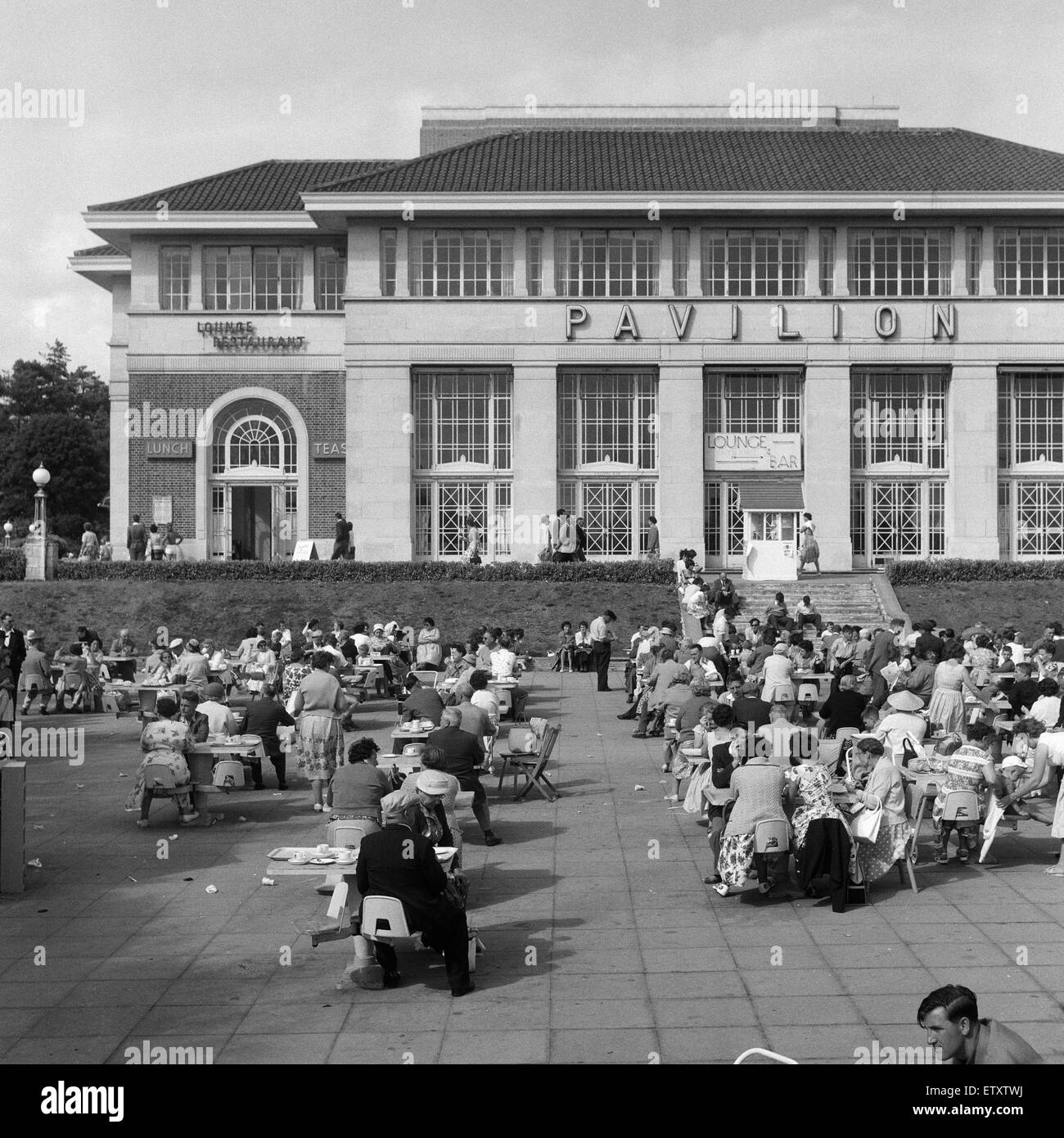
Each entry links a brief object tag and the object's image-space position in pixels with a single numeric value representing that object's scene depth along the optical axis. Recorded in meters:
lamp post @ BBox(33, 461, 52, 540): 39.31
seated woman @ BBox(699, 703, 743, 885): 14.04
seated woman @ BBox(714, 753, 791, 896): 12.55
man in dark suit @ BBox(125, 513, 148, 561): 42.94
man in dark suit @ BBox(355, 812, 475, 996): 10.04
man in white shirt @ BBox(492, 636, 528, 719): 24.72
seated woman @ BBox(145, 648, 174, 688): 23.73
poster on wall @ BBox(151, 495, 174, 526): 47.50
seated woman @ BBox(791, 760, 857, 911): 12.62
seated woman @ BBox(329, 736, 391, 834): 12.99
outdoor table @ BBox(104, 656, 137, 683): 28.39
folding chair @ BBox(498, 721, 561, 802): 17.38
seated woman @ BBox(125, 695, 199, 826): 15.91
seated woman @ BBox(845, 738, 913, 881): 12.86
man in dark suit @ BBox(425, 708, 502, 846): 15.13
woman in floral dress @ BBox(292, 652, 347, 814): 16.94
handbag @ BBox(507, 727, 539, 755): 17.39
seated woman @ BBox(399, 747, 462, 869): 12.92
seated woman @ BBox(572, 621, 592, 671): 32.94
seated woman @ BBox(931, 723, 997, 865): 13.90
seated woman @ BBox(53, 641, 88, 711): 26.25
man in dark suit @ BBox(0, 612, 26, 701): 26.22
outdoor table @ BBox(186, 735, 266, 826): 16.38
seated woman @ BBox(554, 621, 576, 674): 33.16
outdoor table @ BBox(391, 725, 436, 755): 17.28
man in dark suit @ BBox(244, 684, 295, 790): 18.59
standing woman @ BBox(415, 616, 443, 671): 26.66
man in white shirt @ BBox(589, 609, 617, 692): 29.38
